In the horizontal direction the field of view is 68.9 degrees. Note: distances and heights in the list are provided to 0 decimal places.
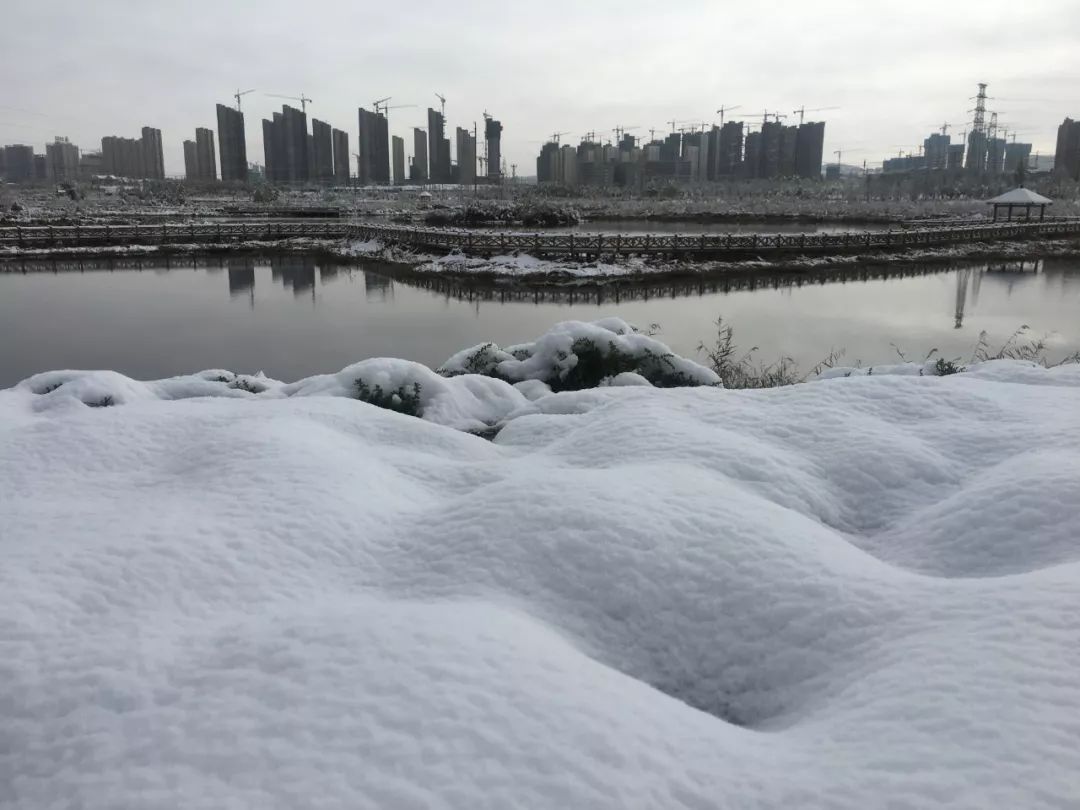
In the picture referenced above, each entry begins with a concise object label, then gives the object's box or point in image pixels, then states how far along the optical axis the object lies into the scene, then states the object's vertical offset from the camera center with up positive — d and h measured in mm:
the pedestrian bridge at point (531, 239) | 34938 -682
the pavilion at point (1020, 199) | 48656 +2182
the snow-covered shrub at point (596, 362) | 10070 -1703
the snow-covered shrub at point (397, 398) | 8055 -1774
